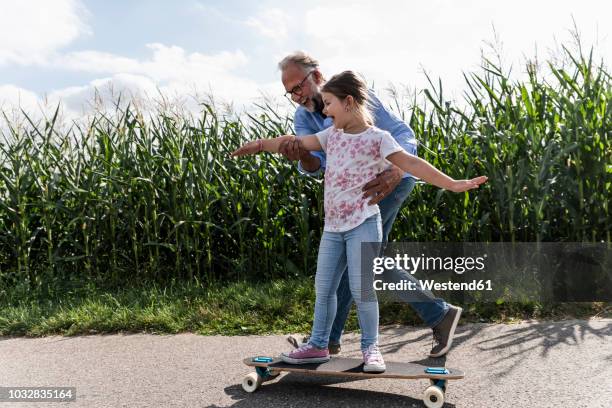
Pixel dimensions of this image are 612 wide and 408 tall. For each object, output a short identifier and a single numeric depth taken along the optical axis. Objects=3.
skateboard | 2.91
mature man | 3.40
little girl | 3.01
